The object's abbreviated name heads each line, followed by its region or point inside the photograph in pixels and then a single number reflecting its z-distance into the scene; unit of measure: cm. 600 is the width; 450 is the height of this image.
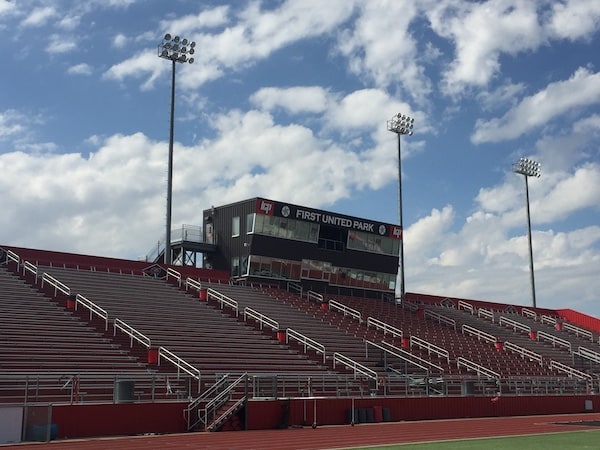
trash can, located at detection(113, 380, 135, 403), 2178
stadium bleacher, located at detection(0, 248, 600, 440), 2375
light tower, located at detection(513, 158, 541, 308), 6981
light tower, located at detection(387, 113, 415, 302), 5788
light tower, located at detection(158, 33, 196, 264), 4547
